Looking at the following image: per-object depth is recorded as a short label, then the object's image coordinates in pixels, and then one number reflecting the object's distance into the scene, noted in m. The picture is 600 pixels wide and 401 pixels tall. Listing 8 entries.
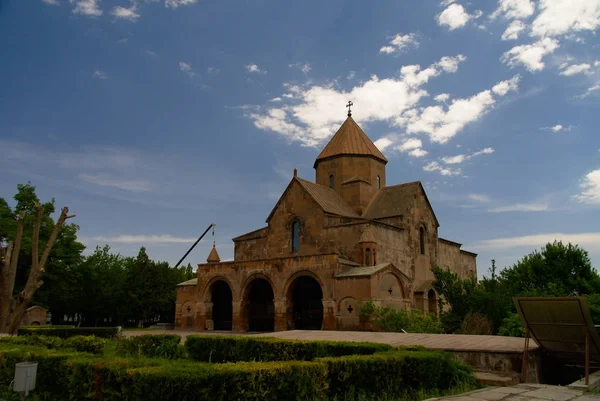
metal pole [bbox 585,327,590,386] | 7.43
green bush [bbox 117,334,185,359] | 12.69
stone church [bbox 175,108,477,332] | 20.50
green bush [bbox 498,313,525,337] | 13.90
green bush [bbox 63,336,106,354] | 10.84
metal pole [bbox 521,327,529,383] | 8.16
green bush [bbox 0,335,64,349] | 10.35
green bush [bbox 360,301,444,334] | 16.97
